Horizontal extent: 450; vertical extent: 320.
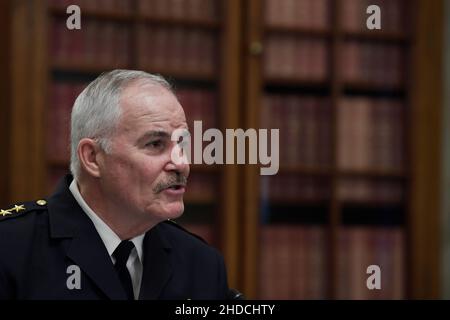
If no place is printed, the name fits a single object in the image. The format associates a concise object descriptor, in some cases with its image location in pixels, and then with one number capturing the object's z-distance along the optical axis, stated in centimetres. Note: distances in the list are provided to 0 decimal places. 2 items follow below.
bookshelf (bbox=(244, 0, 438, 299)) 587
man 289
